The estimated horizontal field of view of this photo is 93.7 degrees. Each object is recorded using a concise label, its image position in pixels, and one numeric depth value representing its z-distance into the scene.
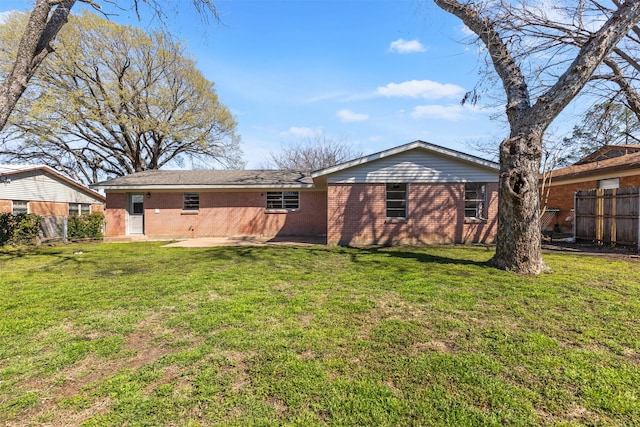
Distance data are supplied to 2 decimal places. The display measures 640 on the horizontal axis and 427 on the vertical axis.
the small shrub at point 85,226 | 14.77
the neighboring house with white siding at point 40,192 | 16.39
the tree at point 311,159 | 34.19
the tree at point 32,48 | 5.31
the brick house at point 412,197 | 11.61
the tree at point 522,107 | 6.12
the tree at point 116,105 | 18.45
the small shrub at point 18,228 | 11.85
